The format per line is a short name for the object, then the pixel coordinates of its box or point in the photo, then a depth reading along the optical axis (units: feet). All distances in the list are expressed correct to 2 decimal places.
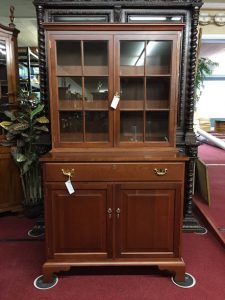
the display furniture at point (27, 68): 10.97
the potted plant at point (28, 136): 7.77
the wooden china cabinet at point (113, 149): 5.58
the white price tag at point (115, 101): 5.91
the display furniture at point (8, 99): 8.47
